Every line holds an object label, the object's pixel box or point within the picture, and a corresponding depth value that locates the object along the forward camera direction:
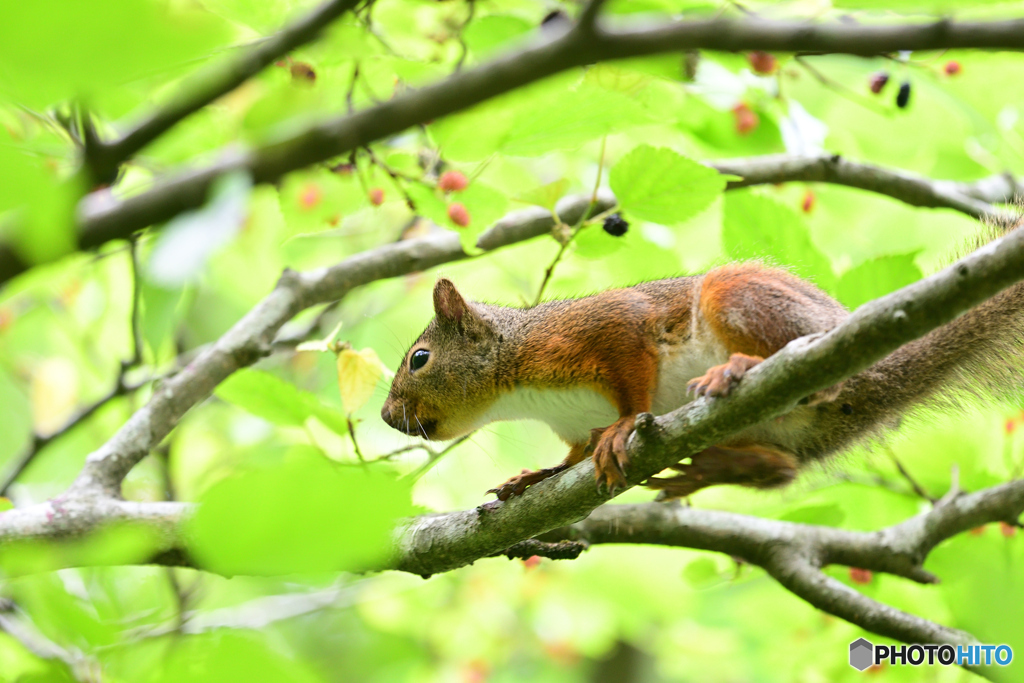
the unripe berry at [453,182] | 5.63
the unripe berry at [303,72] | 5.38
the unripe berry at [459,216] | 5.36
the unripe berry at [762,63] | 6.14
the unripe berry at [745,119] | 7.00
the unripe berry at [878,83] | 6.66
